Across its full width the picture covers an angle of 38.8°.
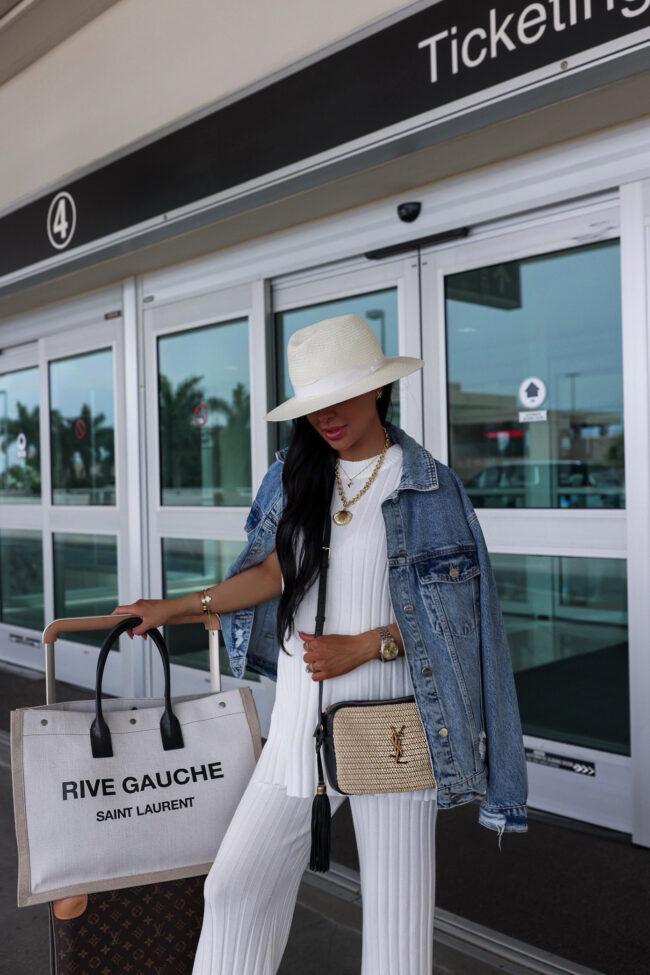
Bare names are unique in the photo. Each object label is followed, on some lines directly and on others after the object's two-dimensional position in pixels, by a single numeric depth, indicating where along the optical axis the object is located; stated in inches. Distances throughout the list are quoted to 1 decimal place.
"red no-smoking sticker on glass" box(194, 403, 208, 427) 202.5
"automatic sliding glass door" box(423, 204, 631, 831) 134.6
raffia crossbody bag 65.9
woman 67.1
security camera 152.9
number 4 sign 192.2
